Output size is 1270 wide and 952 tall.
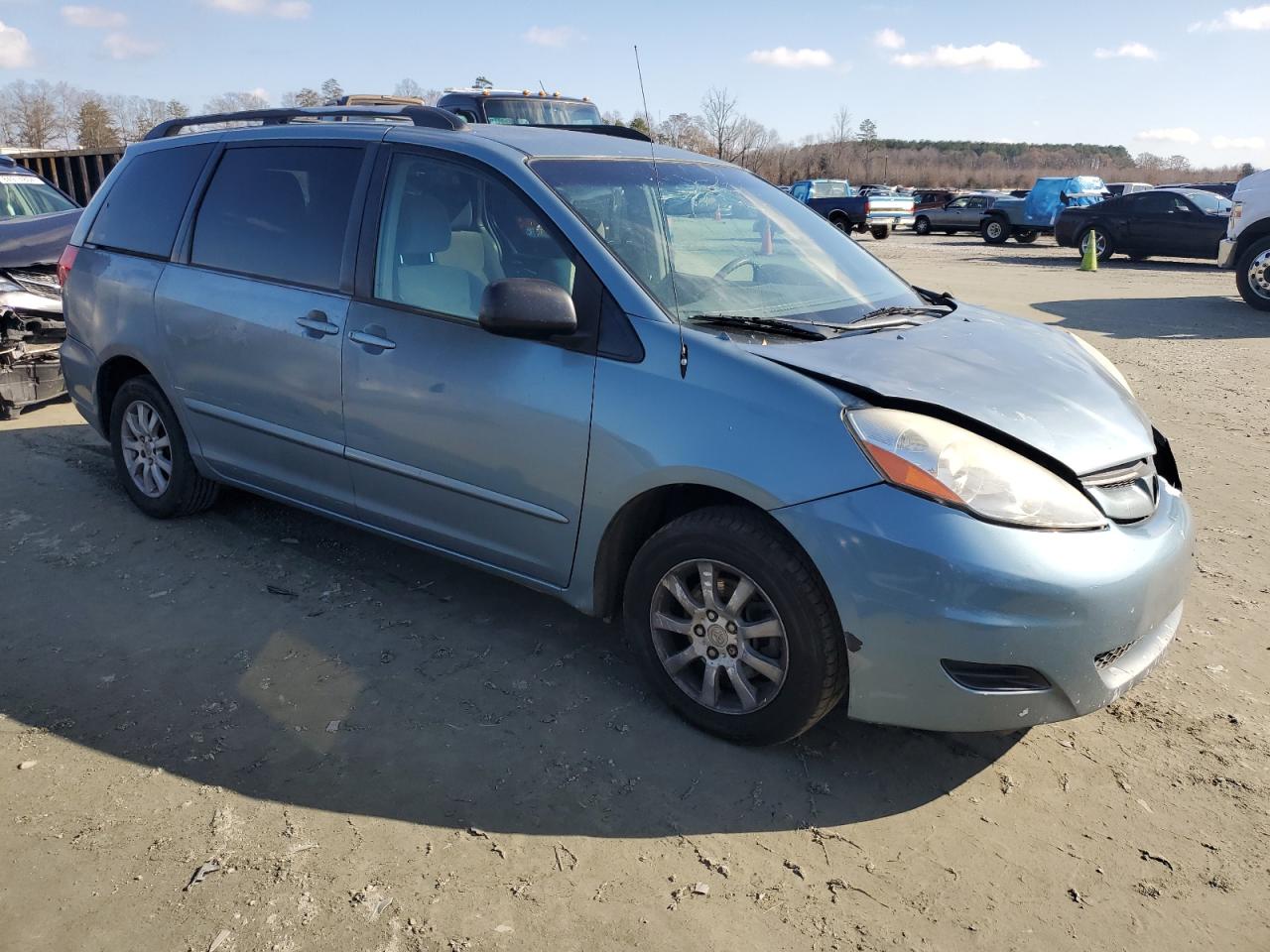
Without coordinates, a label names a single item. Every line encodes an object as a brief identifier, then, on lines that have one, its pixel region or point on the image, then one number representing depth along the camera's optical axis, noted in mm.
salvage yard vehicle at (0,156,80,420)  6992
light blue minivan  2697
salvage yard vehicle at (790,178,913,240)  30359
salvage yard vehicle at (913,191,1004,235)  34031
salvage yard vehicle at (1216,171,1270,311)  12516
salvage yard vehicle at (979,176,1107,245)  28000
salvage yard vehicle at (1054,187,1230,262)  20219
